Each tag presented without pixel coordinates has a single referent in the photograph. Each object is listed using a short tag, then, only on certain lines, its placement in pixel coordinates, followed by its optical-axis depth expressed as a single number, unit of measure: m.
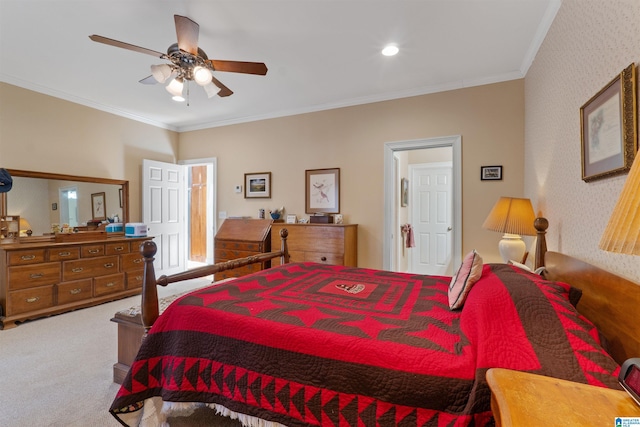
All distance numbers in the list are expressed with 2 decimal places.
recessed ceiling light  2.70
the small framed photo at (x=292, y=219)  4.33
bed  0.95
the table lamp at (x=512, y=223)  2.36
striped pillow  1.46
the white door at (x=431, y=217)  5.38
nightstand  0.62
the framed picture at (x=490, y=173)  3.25
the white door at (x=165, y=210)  4.77
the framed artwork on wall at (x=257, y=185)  4.62
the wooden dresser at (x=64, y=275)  3.07
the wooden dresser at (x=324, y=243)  3.62
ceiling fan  2.12
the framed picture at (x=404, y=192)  4.96
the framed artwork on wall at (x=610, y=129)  1.17
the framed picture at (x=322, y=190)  4.12
